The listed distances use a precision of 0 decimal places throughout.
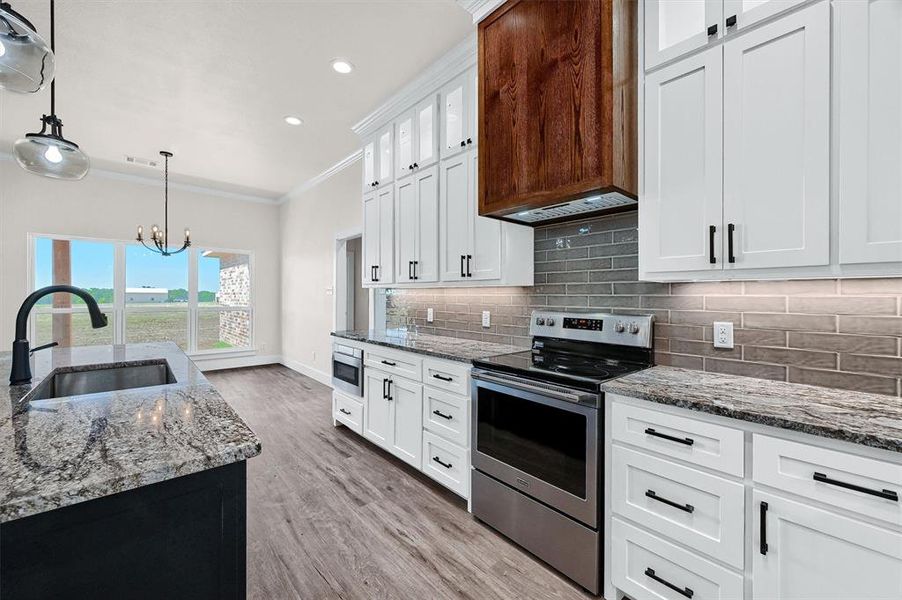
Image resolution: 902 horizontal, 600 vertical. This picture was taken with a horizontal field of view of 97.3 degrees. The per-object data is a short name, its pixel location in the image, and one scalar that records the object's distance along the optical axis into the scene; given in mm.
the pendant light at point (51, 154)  2039
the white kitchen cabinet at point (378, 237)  3580
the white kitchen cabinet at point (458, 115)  2754
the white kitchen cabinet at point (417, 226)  3074
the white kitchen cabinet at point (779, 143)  1428
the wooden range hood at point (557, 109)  1848
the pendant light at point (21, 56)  1358
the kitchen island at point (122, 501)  747
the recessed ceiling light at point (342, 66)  3016
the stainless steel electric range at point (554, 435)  1753
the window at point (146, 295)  5480
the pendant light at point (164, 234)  4887
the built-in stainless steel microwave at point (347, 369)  3410
